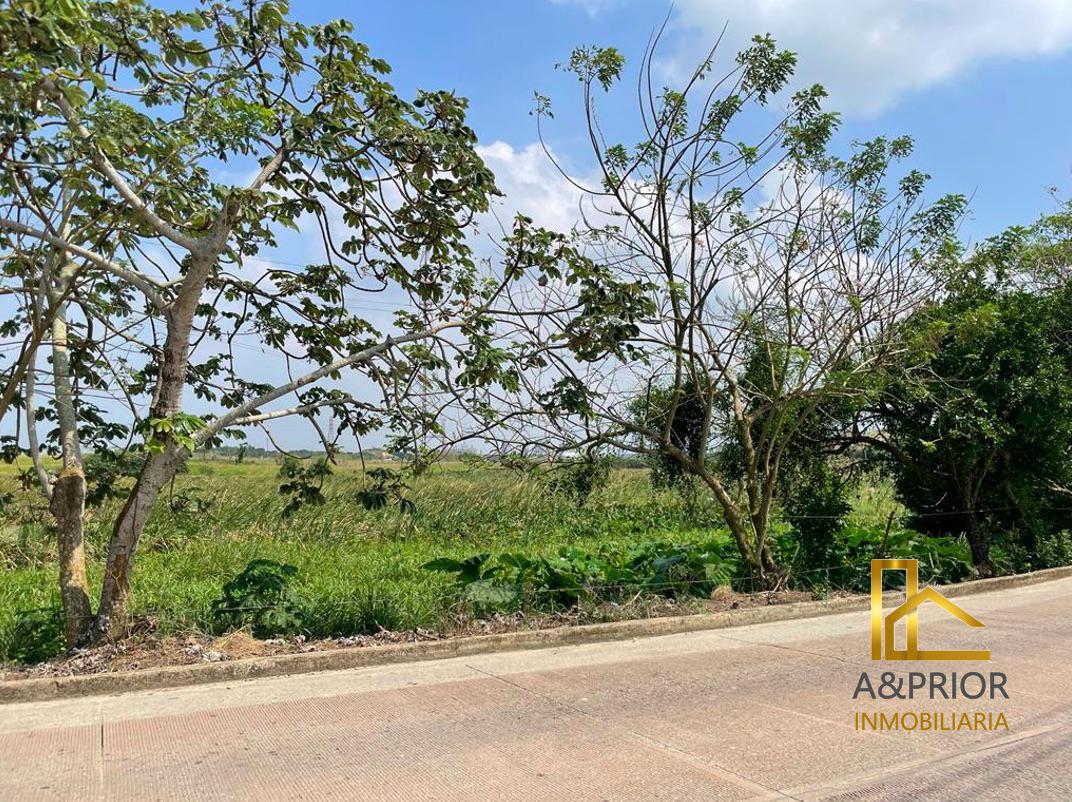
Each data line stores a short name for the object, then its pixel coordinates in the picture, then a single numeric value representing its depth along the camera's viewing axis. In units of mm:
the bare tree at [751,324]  8523
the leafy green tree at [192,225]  5598
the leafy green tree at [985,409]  10609
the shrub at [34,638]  6262
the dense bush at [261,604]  6941
